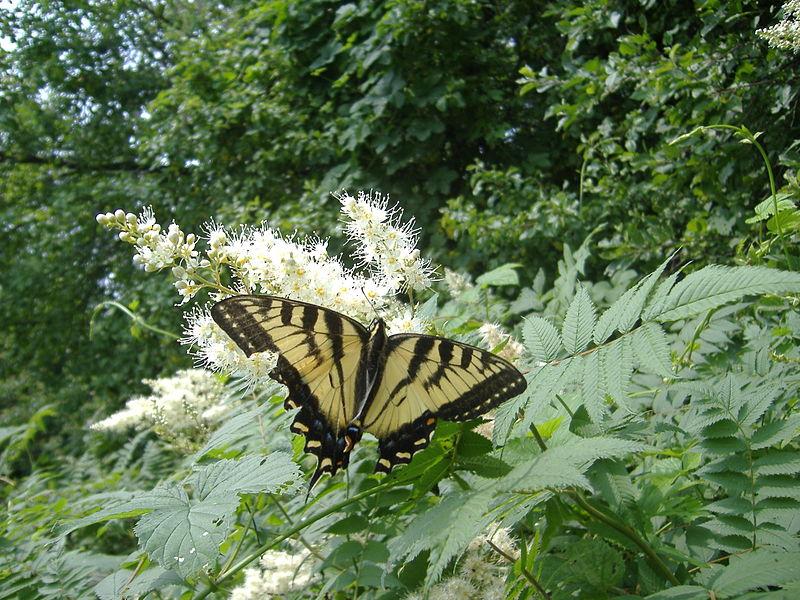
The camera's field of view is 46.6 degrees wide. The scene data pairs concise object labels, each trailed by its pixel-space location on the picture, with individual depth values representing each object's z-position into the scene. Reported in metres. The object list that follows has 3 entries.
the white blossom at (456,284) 0.55
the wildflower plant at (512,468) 0.25
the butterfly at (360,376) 0.28
